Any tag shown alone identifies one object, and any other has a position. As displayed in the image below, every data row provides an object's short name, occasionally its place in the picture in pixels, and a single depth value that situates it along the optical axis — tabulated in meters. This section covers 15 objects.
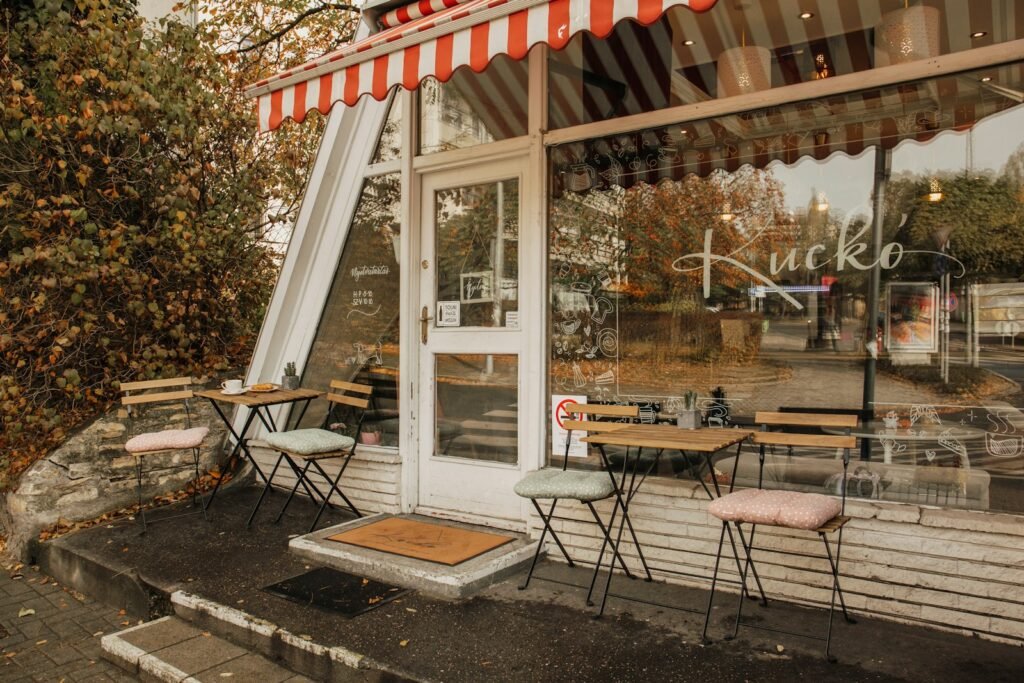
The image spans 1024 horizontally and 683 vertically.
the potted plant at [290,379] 6.11
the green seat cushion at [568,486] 3.91
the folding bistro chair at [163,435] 5.32
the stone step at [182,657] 3.49
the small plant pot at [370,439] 5.80
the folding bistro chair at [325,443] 5.11
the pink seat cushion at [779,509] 3.14
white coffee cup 5.61
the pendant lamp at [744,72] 4.29
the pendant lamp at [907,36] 3.76
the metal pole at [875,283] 3.93
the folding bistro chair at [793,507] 3.16
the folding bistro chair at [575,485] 3.92
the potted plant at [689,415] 4.18
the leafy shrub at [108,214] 6.09
